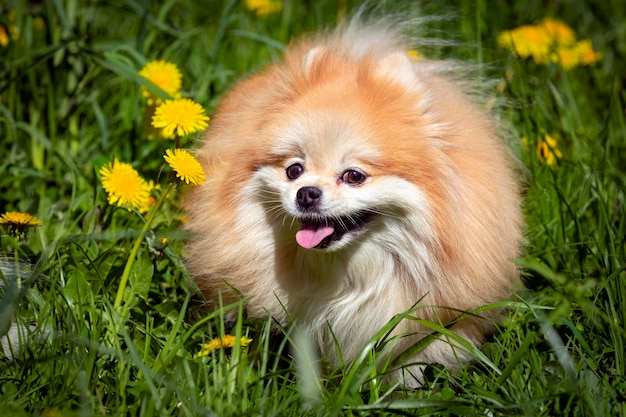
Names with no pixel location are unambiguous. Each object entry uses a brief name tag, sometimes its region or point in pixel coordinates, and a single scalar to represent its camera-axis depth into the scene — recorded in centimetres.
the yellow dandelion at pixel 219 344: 266
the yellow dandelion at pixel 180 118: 320
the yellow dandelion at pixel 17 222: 279
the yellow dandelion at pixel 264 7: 546
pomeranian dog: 278
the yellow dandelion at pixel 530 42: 469
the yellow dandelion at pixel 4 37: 424
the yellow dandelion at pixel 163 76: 383
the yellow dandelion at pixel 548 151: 380
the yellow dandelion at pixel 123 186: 306
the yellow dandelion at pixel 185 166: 265
